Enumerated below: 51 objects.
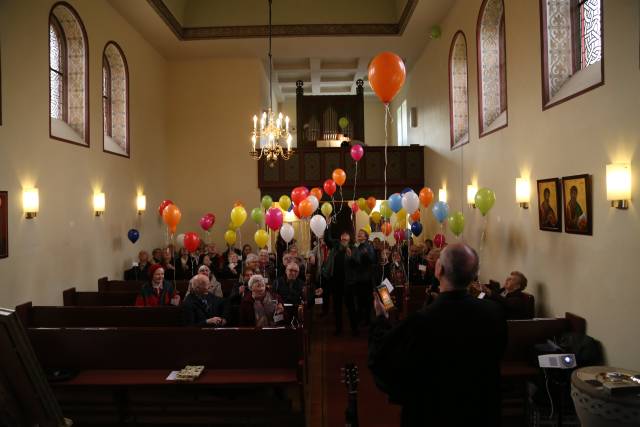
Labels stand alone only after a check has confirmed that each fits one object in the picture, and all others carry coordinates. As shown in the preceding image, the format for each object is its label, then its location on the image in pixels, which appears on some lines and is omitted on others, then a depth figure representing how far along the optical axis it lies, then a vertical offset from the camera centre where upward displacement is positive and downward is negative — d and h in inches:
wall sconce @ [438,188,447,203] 487.5 +26.4
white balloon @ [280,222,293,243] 407.8 -6.7
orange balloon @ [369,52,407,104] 245.9 +71.4
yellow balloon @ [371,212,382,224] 483.7 +6.2
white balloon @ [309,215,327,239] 390.3 -1.3
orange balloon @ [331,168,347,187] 460.4 +41.5
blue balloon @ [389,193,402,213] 411.5 +15.7
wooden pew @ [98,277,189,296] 362.3 -44.4
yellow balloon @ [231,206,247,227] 425.1 +7.7
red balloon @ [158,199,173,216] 432.8 +17.5
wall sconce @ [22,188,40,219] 299.7 +14.6
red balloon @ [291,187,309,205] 424.5 +23.7
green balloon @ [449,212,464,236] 349.1 -0.3
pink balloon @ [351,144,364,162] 453.1 +62.9
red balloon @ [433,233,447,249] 418.8 -15.9
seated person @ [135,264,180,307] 287.9 -39.0
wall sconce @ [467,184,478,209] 397.8 +21.6
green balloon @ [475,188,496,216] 317.4 +13.3
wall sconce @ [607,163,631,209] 205.3 +14.4
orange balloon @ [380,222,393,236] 493.5 -5.4
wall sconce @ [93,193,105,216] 391.9 +17.7
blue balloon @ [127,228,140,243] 435.5 -8.0
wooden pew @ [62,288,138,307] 331.9 -47.7
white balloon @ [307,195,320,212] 410.6 +18.5
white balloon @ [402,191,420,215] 366.6 +14.5
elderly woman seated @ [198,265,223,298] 300.7 -35.8
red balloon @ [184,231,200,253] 379.9 -12.4
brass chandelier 403.2 +73.2
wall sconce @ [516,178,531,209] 300.4 +17.1
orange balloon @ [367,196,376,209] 502.0 +20.3
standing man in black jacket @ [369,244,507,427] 92.2 -24.4
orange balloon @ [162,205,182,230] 398.0 +7.8
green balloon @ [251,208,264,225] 461.4 +8.2
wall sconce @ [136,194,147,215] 482.6 +21.3
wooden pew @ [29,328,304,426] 207.0 -54.8
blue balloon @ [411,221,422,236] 474.3 -5.5
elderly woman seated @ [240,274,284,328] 243.1 -40.4
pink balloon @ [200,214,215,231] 472.8 +2.4
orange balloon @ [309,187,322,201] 476.6 +28.6
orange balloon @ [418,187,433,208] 418.3 +20.4
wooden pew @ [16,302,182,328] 269.7 -48.6
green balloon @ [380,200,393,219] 439.8 +11.0
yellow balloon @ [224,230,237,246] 473.7 -11.7
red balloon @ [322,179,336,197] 478.0 +33.9
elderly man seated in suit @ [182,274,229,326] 240.7 -39.1
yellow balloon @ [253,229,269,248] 418.3 -11.4
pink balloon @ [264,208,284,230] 380.5 +4.3
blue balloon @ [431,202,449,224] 393.7 +8.3
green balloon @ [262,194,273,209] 489.9 +21.0
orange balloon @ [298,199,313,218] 395.5 +12.0
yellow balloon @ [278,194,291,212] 475.2 +19.2
